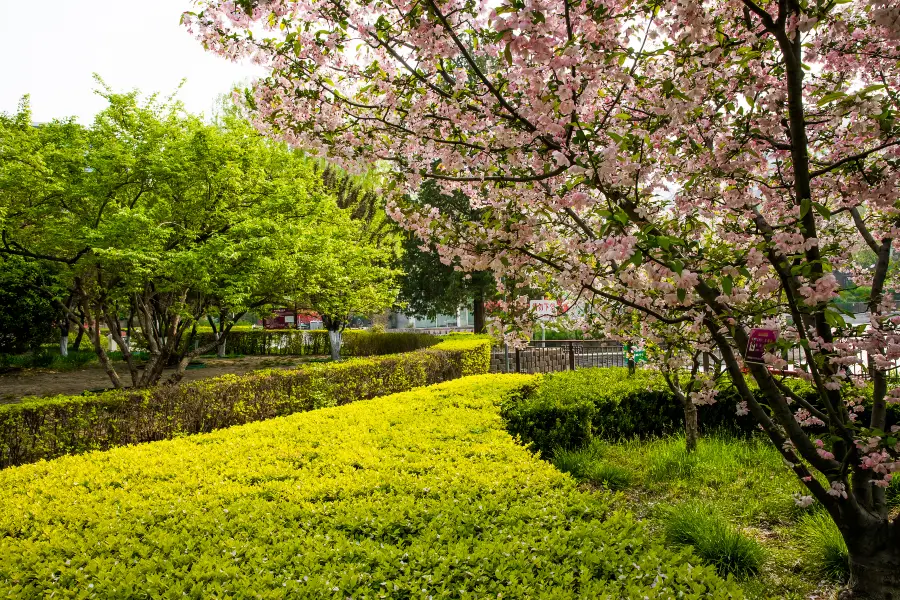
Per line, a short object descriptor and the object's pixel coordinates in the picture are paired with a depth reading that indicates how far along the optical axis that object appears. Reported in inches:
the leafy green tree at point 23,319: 689.0
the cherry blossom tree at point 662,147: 86.1
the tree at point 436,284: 912.9
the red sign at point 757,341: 101.3
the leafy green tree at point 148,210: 336.5
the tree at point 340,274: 466.3
